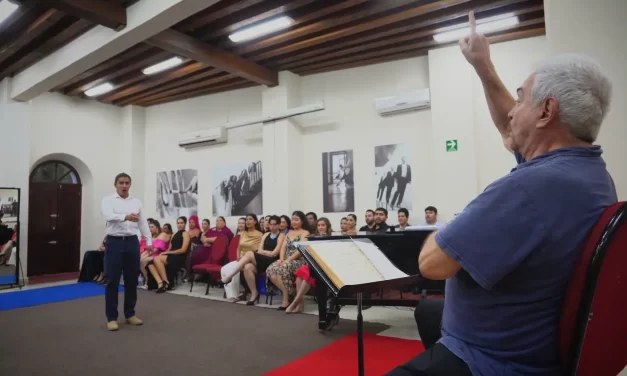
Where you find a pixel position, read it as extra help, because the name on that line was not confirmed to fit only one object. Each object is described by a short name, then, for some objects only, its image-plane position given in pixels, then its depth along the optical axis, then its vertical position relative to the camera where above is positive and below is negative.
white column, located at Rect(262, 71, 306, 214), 6.93 +0.98
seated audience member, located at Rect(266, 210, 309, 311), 5.12 -0.78
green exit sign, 5.66 +0.83
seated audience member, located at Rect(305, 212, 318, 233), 6.36 -0.19
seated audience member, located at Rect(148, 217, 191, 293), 6.67 -0.82
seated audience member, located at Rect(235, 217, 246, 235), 6.62 -0.26
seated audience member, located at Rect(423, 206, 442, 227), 5.56 -0.14
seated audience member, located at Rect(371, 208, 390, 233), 5.81 -0.19
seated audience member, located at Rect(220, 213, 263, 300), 5.74 -0.61
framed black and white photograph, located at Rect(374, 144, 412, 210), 6.30 +0.47
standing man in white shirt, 4.00 -0.35
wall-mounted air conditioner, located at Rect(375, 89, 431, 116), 5.97 +1.56
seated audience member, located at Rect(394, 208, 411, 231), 5.84 -0.17
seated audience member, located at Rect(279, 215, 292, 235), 6.03 -0.26
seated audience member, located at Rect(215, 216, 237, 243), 7.12 -0.34
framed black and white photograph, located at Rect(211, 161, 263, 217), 7.61 +0.38
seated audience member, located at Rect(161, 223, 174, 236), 7.53 -0.34
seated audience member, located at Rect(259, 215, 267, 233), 6.62 -0.27
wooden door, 7.90 -0.11
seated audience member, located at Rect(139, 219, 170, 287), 6.77 -0.64
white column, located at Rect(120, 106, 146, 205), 8.96 +1.49
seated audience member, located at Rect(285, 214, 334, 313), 4.64 -0.94
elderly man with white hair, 0.91 -0.08
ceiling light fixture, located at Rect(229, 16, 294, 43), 5.11 +2.37
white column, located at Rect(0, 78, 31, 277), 6.96 +1.13
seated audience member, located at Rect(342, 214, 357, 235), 5.82 -0.27
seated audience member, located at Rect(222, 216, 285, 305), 5.59 -0.70
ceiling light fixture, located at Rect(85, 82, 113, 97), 7.63 +2.38
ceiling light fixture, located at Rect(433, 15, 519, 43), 5.00 +2.28
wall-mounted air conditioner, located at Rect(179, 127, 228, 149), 7.93 +1.45
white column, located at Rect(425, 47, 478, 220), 5.57 +1.07
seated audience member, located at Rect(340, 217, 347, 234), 5.92 -0.27
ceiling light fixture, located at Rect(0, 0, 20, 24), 4.95 +2.55
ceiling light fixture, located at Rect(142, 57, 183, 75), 6.35 +2.36
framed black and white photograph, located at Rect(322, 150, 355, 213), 6.79 +0.43
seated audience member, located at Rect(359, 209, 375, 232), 5.96 -0.22
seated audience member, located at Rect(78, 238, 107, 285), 7.59 -1.03
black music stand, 1.47 -0.30
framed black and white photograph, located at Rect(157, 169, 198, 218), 8.46 +0.37
